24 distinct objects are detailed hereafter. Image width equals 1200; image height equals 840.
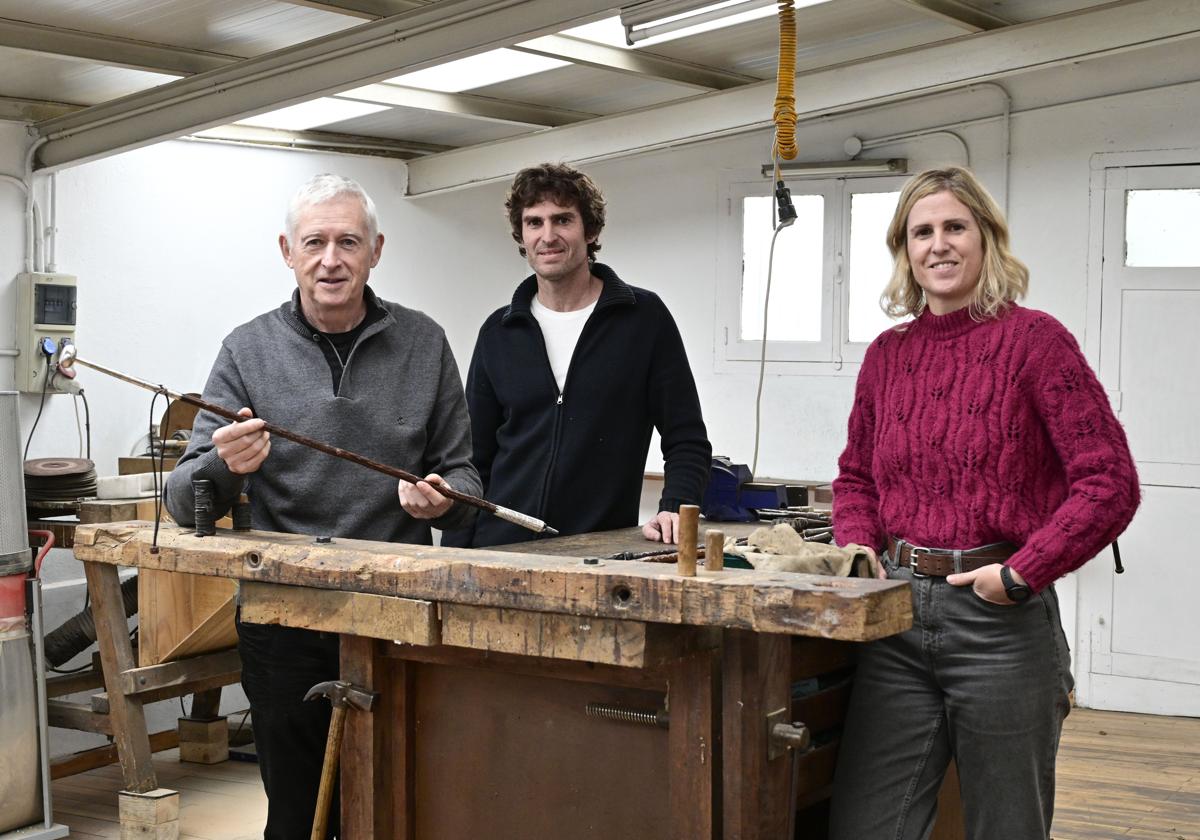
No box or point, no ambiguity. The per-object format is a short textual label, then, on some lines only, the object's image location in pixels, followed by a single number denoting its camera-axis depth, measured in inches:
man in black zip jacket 130.4
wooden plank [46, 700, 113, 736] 163.9
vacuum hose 181.9
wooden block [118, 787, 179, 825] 152.2
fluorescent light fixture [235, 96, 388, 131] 238.7
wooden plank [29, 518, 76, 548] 168.6
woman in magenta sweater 85.2
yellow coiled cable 120.8
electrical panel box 207.9
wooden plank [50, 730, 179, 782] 174.6
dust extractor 148.3
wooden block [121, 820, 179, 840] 152.3
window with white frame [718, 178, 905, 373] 248.1
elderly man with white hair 105.0
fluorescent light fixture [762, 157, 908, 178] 241.0
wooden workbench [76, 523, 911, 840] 80.4
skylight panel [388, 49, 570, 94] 215.5
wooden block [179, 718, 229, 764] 193.8
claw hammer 97.1
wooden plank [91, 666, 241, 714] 163.5
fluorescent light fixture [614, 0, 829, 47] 157.1
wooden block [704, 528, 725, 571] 83.2
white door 217.9
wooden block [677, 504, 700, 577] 81.6
